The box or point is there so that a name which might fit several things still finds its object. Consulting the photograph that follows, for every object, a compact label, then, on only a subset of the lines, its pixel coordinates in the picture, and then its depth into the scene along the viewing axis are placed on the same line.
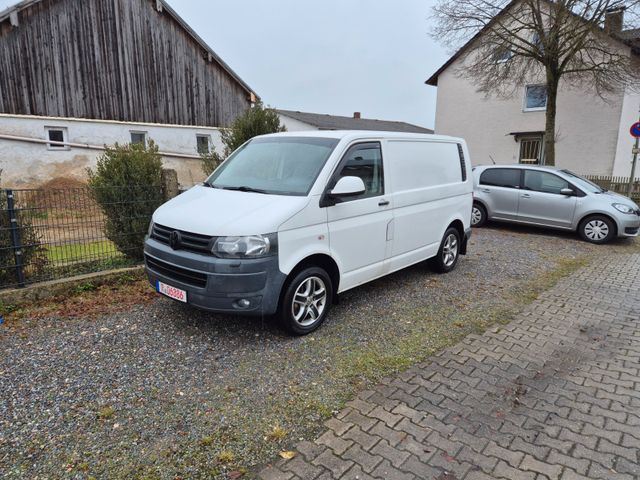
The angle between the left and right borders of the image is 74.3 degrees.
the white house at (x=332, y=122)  29.94
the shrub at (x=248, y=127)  9.23
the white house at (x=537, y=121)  18.30
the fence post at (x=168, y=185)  6.32
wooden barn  13.70
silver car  9.77
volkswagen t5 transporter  3.87
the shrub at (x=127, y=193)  5.93
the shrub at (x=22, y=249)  4.90
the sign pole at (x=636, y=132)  12.31
